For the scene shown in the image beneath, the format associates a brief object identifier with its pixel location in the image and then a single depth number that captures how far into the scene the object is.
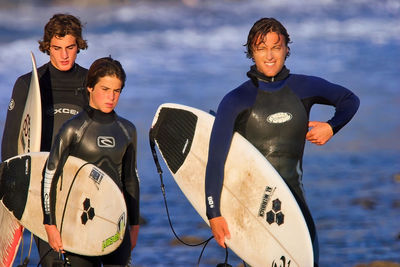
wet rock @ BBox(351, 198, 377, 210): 38.87
